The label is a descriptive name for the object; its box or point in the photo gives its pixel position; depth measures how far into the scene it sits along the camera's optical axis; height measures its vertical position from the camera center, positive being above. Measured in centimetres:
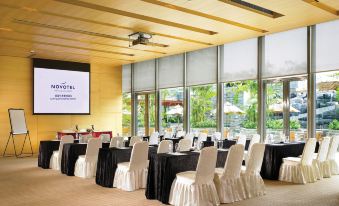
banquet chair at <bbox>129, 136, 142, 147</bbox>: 849 -68
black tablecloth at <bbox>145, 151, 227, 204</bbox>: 548 -94
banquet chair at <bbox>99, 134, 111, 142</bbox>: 912 -70
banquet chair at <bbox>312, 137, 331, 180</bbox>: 741 -107
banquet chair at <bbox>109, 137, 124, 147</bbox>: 805 -70
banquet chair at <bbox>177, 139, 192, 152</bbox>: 715 -70
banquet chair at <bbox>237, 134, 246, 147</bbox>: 866 -70
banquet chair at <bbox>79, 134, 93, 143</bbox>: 934 -74
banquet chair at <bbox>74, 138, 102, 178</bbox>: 791 -112
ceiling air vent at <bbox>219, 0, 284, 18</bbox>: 699 +214
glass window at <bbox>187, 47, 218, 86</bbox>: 1158 +150
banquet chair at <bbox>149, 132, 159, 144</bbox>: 1026 -80
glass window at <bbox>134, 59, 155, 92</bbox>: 1424 +145
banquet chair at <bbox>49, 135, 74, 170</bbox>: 919 -117
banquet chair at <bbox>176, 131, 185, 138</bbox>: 1130 -75
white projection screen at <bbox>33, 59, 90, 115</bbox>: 1308 +90
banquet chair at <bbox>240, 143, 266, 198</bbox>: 579 -106
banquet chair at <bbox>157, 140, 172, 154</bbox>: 683 -69
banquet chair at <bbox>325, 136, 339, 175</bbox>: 770 -101
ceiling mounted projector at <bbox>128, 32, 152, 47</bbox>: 948 +198
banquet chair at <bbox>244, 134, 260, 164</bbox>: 863 -69
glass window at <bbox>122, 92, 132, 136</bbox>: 1561 -10
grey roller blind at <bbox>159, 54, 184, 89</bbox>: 1284 +148
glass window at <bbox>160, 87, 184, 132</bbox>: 1298 +10
